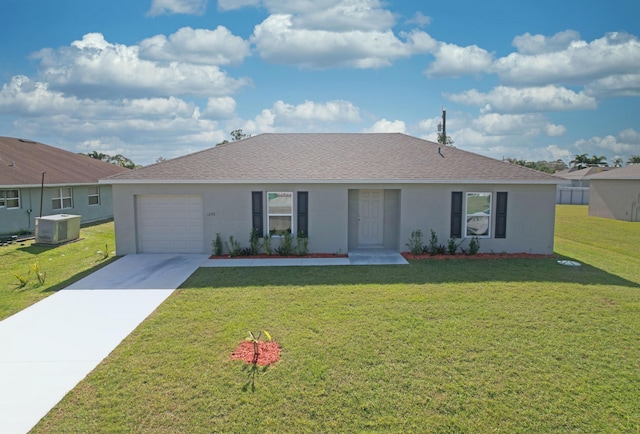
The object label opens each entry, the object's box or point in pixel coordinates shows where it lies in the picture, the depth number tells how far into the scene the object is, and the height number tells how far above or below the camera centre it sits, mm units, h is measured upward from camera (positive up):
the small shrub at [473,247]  13352 -1909
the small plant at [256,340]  5949 -2392
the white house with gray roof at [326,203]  13211 -516
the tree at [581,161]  69250 +4916
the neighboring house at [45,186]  17469 +1
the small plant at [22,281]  9749 -2334
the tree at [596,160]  69031 +4972
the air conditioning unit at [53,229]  15070 -1638
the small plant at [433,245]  13296 -1862
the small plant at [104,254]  13183 -2233
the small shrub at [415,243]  13250 -1778
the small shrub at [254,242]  13211 -1778
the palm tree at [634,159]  73369 +5607
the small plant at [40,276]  10088 -2293
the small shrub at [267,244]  13195 -1850
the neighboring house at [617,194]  25766 -288
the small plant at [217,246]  13201 -1917
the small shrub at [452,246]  13271 -1874
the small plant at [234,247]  13227 -1974
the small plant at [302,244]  13180 -1839
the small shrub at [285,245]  13119 -1875
